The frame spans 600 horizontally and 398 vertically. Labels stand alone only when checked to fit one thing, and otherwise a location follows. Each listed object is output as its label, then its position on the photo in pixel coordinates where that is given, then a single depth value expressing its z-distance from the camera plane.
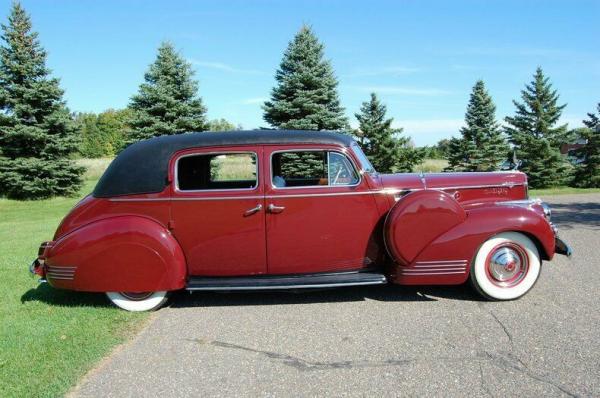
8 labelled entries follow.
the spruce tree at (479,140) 25.48
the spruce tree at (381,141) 21.97
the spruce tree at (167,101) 19.53
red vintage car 4.53
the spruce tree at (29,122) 18.50
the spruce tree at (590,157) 23.95
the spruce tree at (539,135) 24.88
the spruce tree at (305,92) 18.72
